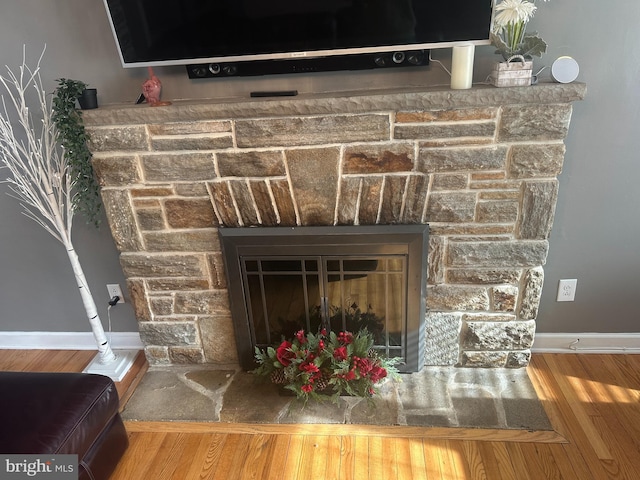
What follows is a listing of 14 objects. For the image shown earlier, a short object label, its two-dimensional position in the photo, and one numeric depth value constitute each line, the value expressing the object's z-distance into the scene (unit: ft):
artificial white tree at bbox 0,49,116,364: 6.19
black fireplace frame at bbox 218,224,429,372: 6.18
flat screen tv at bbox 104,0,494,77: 5.28
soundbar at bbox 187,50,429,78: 5.77
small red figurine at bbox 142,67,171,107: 5.90
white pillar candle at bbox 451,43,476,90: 5.38
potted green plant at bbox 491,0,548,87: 5.28
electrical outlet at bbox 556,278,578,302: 6.91
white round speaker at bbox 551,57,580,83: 5.32
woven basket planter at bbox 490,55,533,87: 5.38
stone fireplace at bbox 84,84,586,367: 5.61
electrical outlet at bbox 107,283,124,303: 7.69
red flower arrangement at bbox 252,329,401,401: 6.35
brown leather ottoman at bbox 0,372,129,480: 4.59
